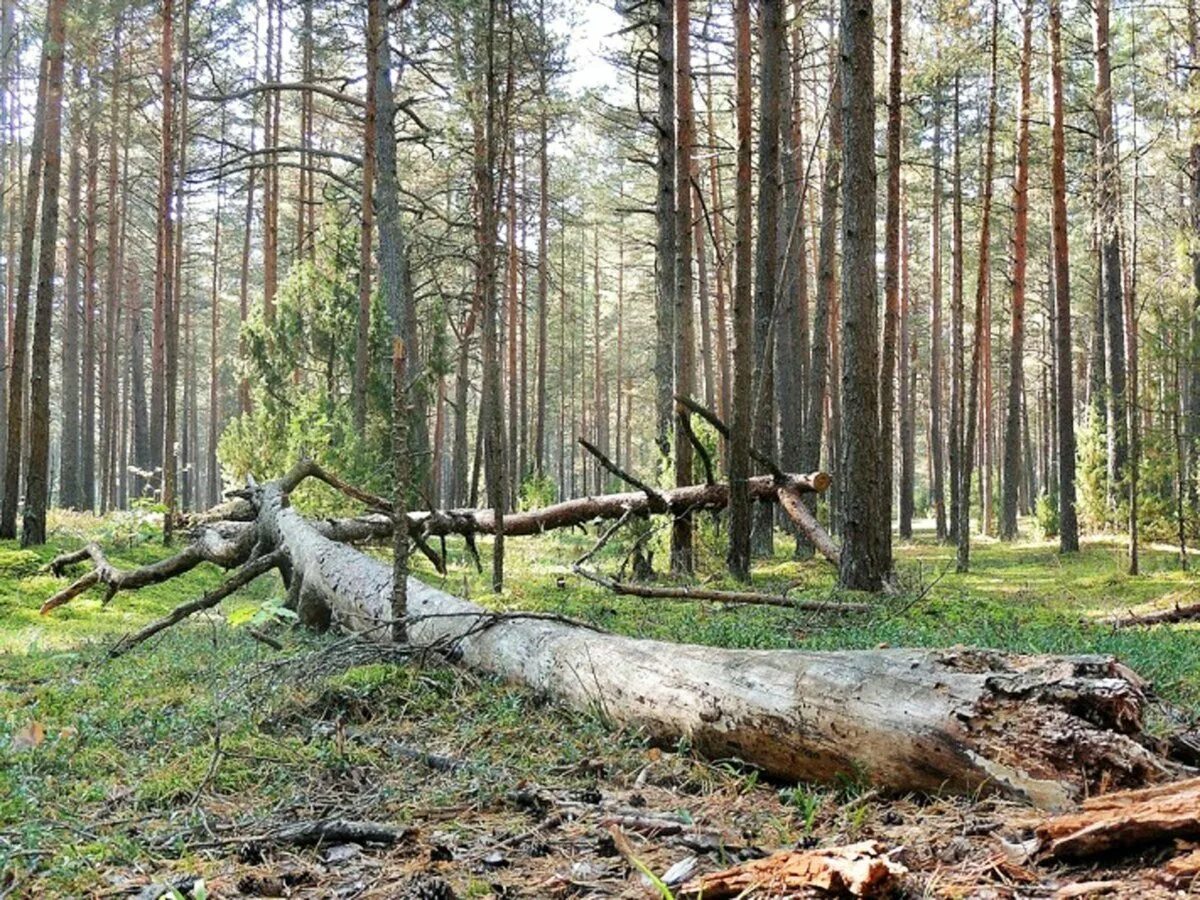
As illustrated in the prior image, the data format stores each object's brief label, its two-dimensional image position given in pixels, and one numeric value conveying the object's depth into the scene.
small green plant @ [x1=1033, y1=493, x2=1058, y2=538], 22.73
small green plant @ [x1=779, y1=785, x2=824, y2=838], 2.79
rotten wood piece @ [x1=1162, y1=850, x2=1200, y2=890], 1.91
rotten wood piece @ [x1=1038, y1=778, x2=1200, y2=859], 2.08
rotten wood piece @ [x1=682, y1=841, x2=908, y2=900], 2.03
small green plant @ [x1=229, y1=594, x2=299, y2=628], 3.98
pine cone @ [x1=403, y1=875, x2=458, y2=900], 2.37
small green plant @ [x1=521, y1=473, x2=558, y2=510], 21.41
